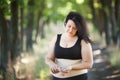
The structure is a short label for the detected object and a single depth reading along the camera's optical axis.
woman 6.56
